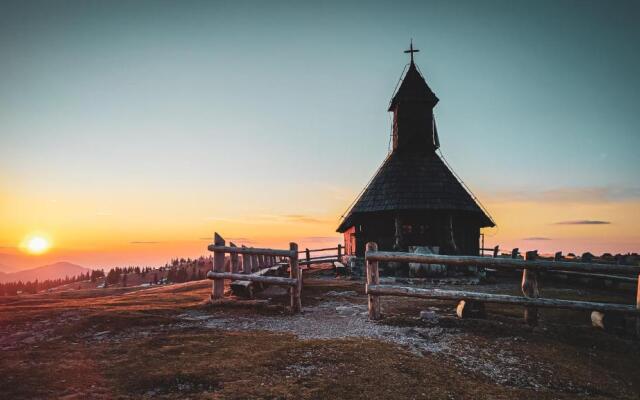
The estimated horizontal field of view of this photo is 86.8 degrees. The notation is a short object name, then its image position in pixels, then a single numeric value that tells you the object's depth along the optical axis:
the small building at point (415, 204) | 20.61
